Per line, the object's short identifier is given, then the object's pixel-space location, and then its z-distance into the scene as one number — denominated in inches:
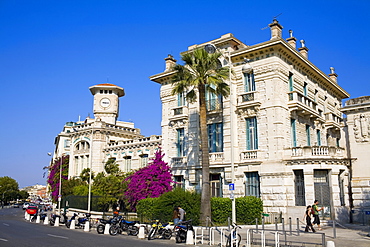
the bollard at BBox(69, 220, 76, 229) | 903.1
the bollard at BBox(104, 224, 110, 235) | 763.0
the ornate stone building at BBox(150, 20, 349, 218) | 880.9
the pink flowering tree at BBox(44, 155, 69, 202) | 1884.4
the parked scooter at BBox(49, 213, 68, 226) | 1000.9
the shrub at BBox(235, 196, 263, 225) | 856.9
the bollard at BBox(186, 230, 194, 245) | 590.1
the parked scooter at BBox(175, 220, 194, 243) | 618.8
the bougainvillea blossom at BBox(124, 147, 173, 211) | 1058.7
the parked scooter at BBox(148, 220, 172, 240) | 663.8
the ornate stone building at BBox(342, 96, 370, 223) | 901.8
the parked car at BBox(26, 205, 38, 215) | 1341.8
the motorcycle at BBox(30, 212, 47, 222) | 1157.7
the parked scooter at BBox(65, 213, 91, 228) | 906.5
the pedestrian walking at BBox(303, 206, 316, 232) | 681.6
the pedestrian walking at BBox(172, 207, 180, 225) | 752.3
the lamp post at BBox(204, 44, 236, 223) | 627.9
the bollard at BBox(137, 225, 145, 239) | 677.3
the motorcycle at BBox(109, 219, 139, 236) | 742.5
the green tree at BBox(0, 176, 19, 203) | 4224.9
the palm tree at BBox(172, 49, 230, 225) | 851.9
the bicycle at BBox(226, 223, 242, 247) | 528.6
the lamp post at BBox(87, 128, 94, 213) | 1165.7
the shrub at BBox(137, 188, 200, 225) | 867.4
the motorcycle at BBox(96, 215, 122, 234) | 773.9
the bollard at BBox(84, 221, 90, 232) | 837.8
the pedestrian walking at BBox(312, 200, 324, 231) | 727.1
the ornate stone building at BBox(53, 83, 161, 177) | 1560.0
